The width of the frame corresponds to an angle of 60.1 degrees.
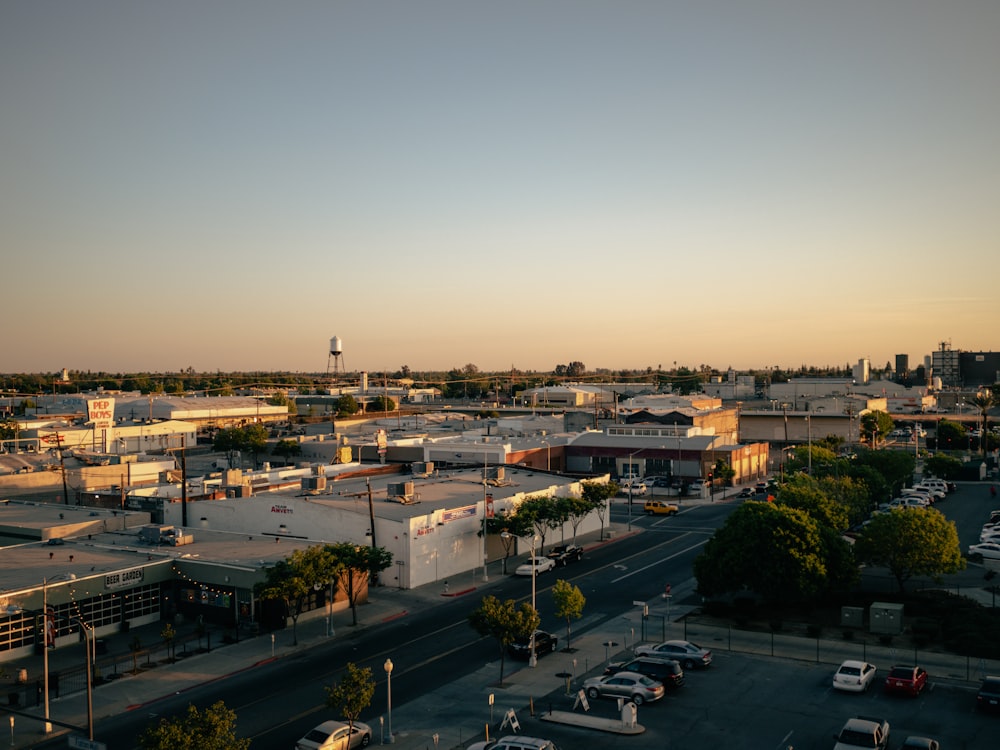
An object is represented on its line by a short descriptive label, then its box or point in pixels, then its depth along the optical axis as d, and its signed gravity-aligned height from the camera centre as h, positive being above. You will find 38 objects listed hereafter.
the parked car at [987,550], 61.19 -13.64
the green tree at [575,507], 63.07 -10.52
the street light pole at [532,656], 39.88 -13.41
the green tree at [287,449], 115.36 -10.44
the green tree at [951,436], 142.12 -12.67
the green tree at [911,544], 49.00 -10.54
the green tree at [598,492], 70.62 -10.46
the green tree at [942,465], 104.06 -12.77
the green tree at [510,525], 59.78 -11.00
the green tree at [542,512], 60.84 -10.30
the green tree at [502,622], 36.81 -10.92
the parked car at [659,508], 85.38 -14.27
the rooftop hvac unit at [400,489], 63.66 -8.97
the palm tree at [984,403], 127.06 -7.50
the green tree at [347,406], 182.93 -7.76
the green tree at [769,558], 44.97 -10.39
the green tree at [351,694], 29.58 -11.11
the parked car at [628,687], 34.66 -13.08
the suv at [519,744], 28.64 -12.55
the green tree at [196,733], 23.59 -10.00
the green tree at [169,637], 40.53 -12.43
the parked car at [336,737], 29.20 -12.58
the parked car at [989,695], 33.06 -12.92
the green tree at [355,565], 46.62 -10.81
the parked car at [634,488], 100.56 -14.38
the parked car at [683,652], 39.19 -13.26
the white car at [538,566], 57.94 -13.60
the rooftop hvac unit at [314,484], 68.81 -9.09
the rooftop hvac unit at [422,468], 79.81 -9.37
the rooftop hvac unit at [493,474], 73.75 -9.54
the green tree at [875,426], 138.75 -10.65
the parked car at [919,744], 28.61 -12.75
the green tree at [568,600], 41.84 -11.36
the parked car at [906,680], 34.84 -13.00
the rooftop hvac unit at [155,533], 55.19 -10.26
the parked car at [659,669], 36.22 -12.98
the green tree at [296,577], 42.41 -10.33
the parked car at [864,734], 29.03 -12.70
